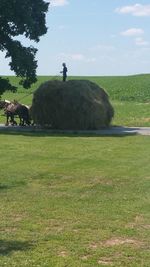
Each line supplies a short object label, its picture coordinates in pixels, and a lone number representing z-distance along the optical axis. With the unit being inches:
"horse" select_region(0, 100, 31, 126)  1240.2
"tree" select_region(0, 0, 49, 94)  1189.1
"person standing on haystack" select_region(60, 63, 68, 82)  1276.0
